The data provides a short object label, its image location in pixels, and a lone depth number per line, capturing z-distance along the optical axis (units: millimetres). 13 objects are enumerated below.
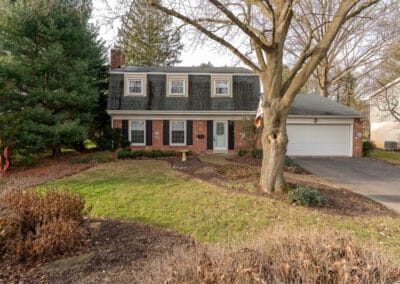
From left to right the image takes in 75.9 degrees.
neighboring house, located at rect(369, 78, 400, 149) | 18500
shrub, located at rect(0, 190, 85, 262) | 3422
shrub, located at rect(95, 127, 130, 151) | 15422
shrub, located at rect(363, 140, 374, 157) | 17125
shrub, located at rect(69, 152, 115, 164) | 12452
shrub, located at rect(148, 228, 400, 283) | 2131
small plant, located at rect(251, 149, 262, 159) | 14586
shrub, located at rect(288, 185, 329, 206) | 6492
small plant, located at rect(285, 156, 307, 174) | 11211
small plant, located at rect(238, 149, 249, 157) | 15328
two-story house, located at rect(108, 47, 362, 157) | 15984
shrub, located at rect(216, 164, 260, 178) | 9206
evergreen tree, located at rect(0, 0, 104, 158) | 11477
